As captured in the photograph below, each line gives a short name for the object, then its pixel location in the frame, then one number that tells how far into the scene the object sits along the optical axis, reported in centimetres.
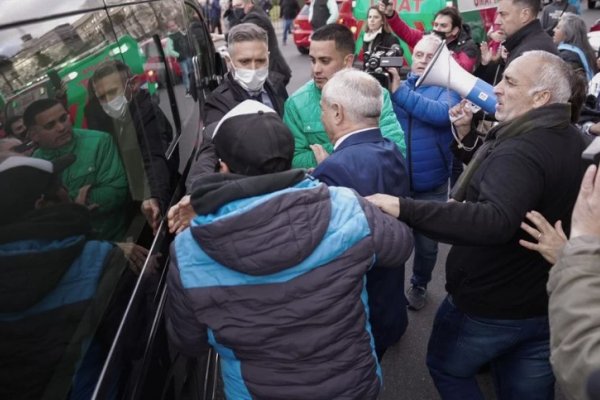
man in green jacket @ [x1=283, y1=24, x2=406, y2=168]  236
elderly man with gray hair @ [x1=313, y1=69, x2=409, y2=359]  168
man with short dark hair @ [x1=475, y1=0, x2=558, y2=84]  345
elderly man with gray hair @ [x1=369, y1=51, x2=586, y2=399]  156
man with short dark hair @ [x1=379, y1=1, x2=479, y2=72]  412
